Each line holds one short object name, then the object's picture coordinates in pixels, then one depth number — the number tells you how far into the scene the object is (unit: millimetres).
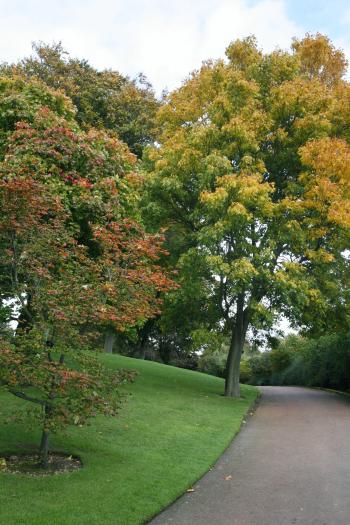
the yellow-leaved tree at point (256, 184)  15875
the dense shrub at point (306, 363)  25633
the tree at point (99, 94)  22109
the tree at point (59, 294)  7555
